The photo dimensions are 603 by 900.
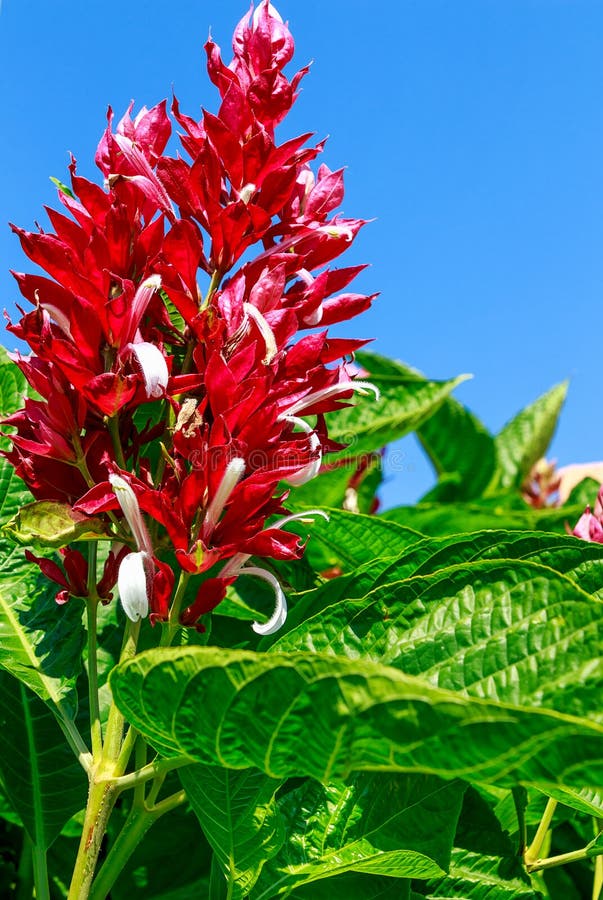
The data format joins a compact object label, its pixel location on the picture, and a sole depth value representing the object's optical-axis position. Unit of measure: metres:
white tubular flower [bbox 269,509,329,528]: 0.64
